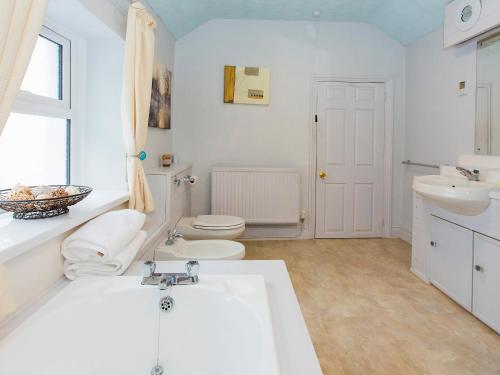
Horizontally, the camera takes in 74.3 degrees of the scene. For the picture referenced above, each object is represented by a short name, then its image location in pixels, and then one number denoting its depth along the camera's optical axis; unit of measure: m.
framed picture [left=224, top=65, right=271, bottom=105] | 3.64
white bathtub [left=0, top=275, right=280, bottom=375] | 0.98
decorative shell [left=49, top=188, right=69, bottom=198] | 1.32
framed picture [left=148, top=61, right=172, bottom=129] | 2.73
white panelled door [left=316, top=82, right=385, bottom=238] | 3.79
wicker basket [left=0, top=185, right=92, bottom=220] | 1.22
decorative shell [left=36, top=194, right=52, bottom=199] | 1.29
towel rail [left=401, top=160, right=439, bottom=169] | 3.29
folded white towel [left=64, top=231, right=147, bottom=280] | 1.31
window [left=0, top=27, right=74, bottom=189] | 1.56
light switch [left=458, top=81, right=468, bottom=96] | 2.85
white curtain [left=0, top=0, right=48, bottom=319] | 0.85
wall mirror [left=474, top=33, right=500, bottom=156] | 2.49
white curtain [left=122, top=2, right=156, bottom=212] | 1.93
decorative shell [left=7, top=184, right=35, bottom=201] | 1.24
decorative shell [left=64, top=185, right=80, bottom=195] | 1.42
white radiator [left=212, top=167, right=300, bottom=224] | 3.61
